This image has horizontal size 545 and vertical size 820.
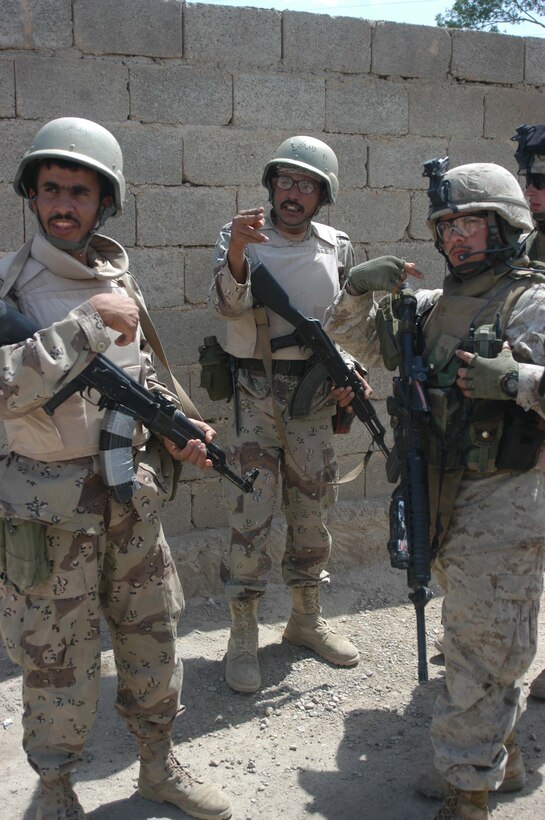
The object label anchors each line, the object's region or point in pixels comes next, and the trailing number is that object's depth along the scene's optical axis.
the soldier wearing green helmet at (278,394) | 3.66
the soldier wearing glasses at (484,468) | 2.52
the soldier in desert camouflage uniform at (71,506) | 2.35
